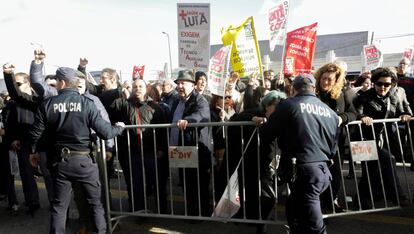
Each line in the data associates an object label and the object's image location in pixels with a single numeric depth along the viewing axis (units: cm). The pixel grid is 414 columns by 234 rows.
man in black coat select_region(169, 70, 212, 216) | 419
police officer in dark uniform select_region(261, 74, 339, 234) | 300
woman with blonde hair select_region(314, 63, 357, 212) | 399
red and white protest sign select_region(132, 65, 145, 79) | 1232
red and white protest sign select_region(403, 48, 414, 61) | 1017
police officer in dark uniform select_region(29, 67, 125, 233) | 345
